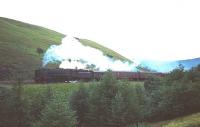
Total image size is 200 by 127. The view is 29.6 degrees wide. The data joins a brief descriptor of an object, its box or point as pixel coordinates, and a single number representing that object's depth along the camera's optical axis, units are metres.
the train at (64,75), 67.38
